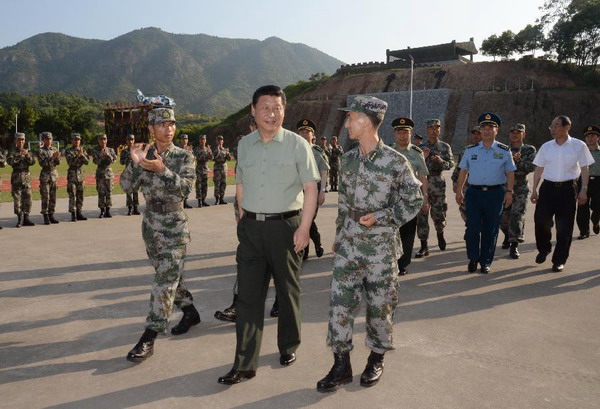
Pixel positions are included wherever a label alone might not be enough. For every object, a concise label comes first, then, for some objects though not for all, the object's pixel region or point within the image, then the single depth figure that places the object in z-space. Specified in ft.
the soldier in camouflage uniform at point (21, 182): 33.71
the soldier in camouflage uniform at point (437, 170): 24.80
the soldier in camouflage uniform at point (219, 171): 46.93
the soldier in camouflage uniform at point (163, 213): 12.54
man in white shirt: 21.30
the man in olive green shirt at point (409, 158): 20.15
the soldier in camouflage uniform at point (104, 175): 38.04
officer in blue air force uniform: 20.79
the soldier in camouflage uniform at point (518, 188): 25.62
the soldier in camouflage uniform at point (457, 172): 25.05
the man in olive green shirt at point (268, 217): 11.12
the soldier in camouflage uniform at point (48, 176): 34.60
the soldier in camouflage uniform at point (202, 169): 45.19
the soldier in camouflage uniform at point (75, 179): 36.40
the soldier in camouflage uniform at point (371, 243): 10.87
